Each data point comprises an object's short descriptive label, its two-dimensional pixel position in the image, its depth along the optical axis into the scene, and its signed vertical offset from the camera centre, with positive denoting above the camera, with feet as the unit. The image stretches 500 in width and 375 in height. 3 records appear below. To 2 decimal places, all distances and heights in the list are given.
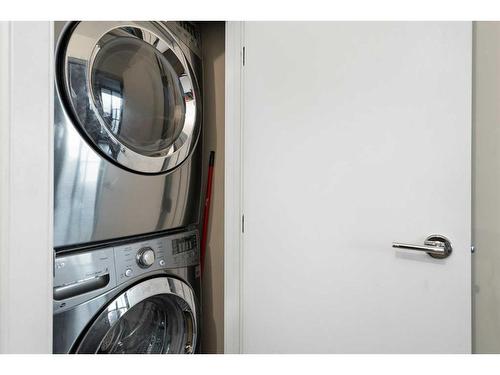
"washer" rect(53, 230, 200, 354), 2.94 -1.31
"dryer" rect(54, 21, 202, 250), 2.89 +0.68
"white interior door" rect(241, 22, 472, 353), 3.04 +0.04
